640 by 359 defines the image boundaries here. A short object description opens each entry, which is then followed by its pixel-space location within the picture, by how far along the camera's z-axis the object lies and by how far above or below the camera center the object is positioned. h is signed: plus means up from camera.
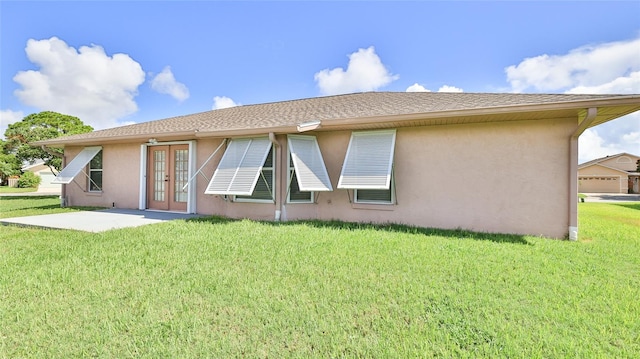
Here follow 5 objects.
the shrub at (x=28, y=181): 29.59 -0.59
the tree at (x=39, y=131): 23.00 +3.98
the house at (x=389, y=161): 6.12 +0.52
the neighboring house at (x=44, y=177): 28.53 -0.15
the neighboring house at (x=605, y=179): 34.22 +0.66
